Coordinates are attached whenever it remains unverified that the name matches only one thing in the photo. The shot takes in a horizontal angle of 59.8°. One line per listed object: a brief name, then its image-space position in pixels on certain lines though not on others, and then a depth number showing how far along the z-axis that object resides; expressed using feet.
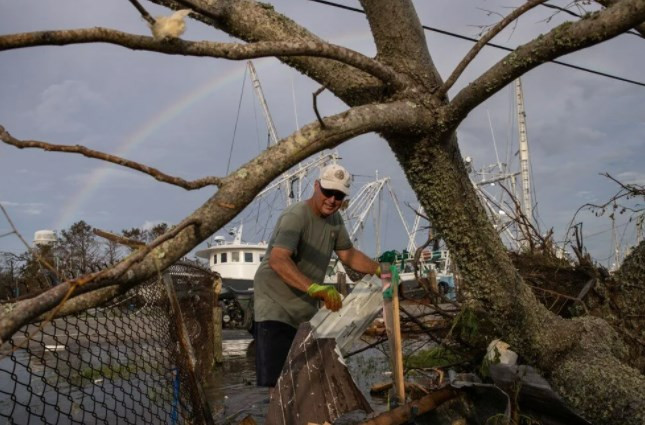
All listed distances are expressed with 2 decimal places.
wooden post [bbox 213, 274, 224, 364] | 27.00
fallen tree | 7.93
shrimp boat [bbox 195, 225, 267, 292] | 96.99
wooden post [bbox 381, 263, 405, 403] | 11.59
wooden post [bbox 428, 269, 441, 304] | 16.55
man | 13.20
